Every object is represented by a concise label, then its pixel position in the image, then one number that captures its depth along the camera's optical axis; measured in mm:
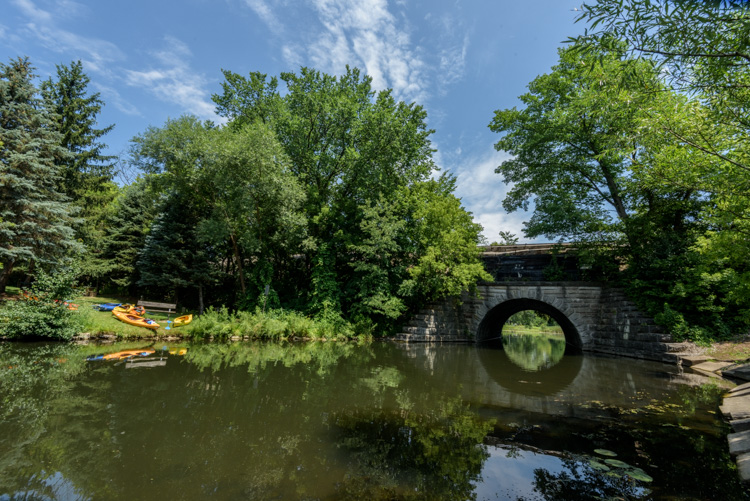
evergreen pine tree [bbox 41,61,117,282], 17766
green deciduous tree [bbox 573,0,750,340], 4215
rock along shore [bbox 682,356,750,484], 3547
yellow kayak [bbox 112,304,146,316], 13800
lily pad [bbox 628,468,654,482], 3379
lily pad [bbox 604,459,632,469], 3677
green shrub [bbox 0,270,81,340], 10109
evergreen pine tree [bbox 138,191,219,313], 19438
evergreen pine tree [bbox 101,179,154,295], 20764
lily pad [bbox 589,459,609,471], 3625
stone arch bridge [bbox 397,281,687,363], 13781
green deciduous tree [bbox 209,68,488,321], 18750
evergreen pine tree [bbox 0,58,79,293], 12836
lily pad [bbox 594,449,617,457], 4010
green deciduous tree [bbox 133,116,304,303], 16406
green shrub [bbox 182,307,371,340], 14258
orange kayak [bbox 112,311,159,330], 13203
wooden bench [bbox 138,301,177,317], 16237
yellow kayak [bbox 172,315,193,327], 14406
